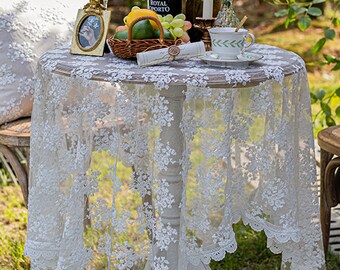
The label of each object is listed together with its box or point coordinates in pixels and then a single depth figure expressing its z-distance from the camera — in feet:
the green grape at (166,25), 6.91
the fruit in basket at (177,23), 6.93
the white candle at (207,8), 7.50
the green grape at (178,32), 6.95
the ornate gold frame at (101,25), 7.04
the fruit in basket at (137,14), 6.68
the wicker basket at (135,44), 6.65
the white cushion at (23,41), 8.80
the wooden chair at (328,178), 8.45
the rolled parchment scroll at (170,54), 6.51
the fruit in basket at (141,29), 6.66
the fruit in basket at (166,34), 6.82
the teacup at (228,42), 6.58
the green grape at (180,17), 7.05
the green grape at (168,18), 7.03
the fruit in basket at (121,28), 7.05
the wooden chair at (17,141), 8.36
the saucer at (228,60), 6.57
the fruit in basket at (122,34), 6.75
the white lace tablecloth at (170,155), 6.48
